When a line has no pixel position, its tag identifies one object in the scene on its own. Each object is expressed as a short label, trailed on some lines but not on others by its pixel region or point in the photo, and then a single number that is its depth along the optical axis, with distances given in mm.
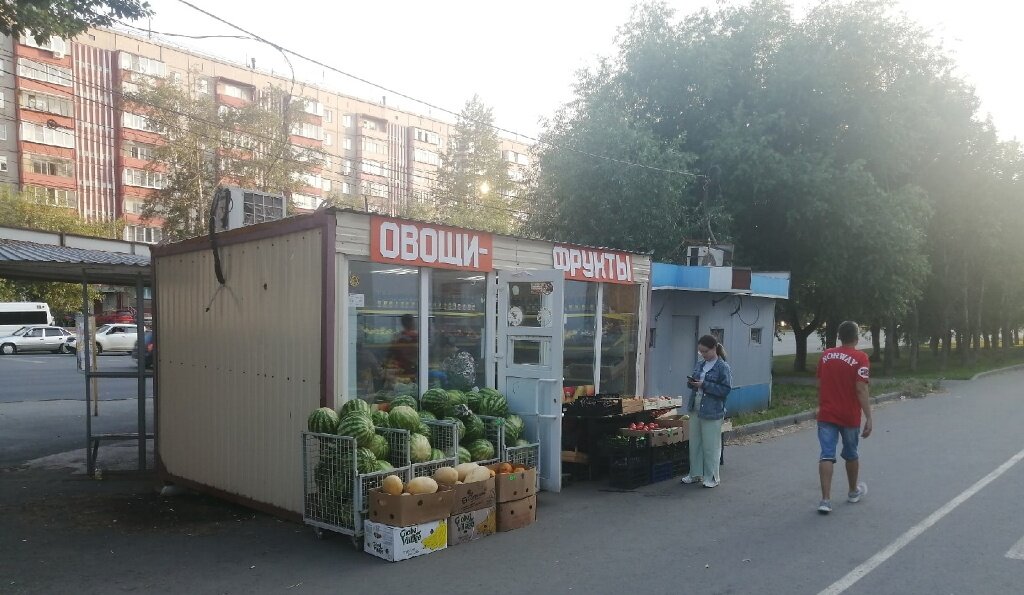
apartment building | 48688
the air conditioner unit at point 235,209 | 8508
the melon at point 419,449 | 6840
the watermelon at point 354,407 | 6824
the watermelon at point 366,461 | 6387
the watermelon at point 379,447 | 6597
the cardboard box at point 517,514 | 6918
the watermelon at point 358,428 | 6441
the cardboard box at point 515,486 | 6930
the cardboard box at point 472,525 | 6466
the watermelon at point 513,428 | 8047
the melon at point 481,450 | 7559
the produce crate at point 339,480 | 6301
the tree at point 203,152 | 33188
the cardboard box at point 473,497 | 6488
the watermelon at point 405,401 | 7727
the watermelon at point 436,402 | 7836
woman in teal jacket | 8602
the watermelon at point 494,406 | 8258
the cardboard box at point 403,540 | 5980
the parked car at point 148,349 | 9468
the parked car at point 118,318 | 46081
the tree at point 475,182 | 49594
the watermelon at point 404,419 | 7008
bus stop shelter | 8977
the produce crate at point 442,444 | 6812
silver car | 36906
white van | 38250
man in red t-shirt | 7324
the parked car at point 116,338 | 36781
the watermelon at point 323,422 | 6629
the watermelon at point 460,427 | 7283
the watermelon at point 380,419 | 6902
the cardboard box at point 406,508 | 5996
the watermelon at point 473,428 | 7773
